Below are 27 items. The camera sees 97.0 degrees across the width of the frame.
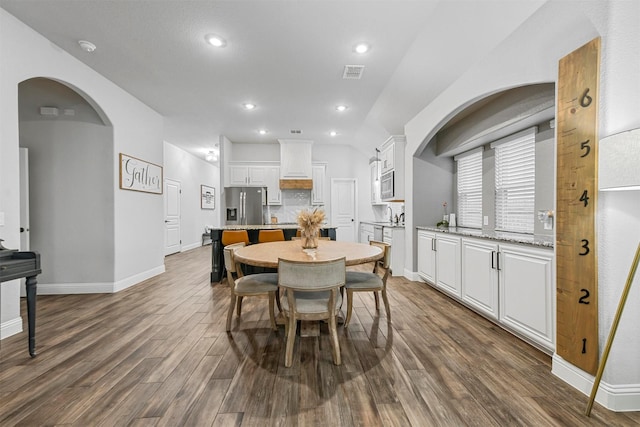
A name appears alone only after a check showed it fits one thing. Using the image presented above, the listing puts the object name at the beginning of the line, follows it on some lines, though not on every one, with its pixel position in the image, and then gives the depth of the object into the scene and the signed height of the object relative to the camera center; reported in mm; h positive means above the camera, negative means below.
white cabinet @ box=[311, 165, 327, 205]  7129 +670
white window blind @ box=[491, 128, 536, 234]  3109 +340
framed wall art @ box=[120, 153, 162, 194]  4023 +564
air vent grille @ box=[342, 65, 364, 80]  3385 +1725
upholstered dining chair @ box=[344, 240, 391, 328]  2621 -683
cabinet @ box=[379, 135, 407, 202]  4879 +771
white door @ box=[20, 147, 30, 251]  3427 +148
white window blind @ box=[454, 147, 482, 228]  4012 +322
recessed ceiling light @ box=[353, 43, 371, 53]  2930 +1720
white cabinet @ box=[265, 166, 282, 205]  6945 +642
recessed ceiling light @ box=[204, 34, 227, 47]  2799 +1729
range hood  6777 +1109
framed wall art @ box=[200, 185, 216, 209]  9211 +481
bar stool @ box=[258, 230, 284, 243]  4234 -373
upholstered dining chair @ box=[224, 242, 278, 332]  2521 -678
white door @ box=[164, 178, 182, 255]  7141 -122
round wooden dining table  2269 -379
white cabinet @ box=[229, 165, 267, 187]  6824 +874
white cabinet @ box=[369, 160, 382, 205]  6544 +703
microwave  5043 +463
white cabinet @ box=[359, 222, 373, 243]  6541 -520
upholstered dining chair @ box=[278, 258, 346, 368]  1997 -541
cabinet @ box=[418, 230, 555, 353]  2125 -669
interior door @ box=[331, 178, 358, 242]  7551 +103
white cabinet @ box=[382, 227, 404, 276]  4809 -684
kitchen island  4441 -505
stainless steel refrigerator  6527 +120
